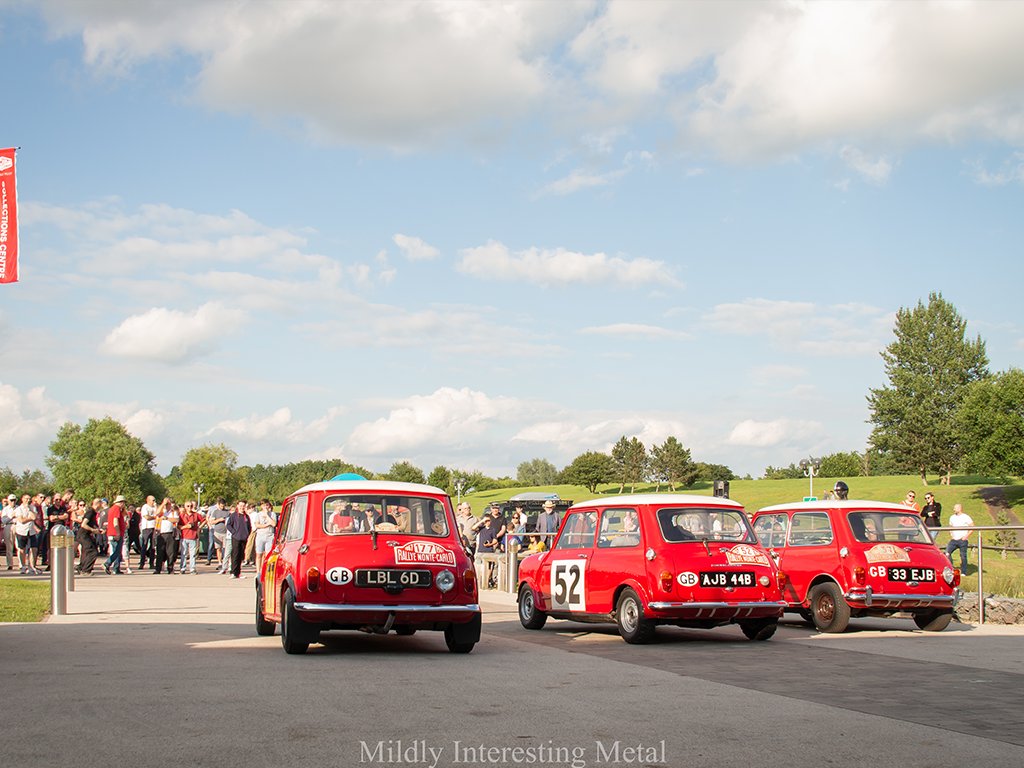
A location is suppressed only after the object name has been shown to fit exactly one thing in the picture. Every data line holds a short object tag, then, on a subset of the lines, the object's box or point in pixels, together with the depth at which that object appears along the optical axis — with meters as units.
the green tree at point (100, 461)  129.12
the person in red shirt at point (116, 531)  29.67
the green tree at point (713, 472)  141.62
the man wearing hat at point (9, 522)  28.56
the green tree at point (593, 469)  135.88
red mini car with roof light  12.20
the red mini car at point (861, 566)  16.20
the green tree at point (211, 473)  146.00
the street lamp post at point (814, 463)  153.11
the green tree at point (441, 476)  146.12
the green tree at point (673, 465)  131.88
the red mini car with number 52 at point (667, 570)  14.21
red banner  20.27
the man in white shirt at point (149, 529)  32.91
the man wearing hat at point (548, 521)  28.19
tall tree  110.00
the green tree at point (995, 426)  91.00
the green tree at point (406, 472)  135.25
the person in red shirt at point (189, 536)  31.47
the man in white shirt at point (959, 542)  21.72
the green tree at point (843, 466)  152.50
